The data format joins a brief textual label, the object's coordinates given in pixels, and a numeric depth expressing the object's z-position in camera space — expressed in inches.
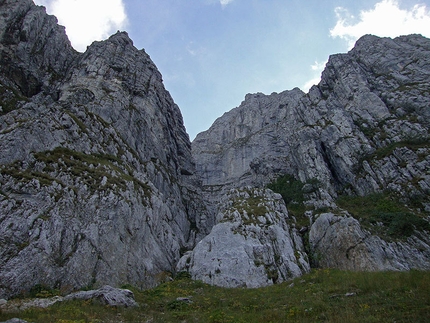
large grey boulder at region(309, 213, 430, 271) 1544.0
